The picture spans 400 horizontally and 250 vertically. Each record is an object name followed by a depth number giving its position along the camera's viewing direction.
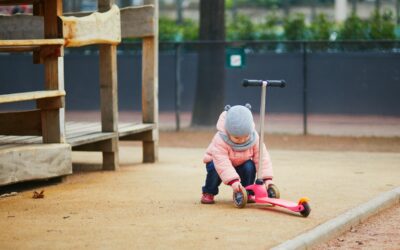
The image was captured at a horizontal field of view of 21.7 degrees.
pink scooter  9.01
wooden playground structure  10.49
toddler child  9.07
